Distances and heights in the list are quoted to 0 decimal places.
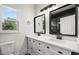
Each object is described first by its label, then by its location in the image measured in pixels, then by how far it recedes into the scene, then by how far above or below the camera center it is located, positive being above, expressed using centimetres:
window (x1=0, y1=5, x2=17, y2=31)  151 +22
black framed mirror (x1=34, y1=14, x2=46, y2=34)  185 +8
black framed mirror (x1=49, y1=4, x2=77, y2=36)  124 +14
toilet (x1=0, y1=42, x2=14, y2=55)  150 -42
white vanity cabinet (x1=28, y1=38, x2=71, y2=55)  102 -37
